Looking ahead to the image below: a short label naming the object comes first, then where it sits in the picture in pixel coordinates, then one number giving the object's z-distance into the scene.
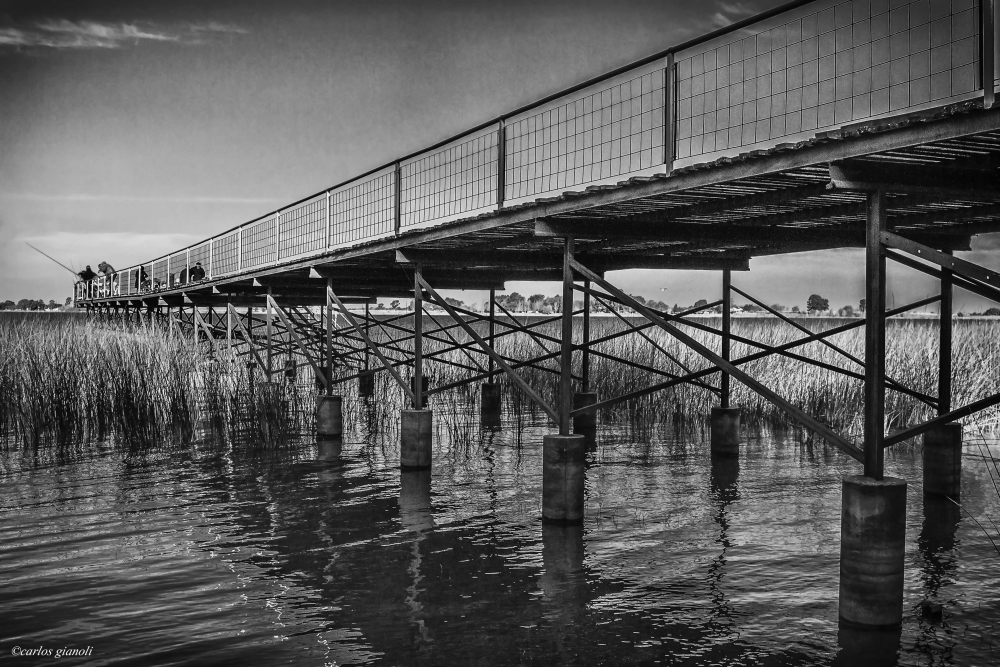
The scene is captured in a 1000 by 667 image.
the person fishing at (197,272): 35.84
